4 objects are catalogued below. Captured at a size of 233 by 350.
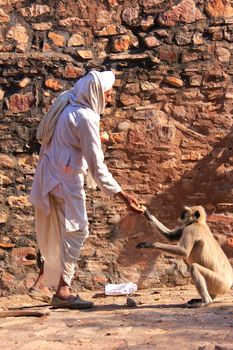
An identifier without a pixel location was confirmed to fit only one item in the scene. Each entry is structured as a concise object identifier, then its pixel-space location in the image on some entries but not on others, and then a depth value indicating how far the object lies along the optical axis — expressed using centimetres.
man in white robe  486
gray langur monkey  500
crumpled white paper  595
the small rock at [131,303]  504
